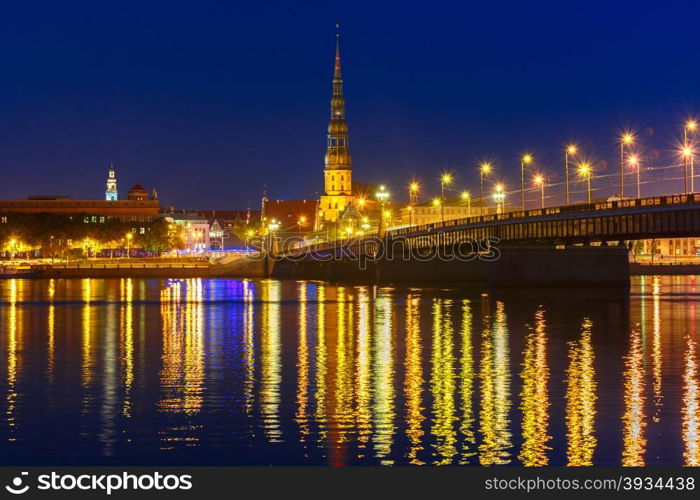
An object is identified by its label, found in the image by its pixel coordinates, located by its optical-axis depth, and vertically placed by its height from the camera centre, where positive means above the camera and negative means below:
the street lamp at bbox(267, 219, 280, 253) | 164.75 +6.13
